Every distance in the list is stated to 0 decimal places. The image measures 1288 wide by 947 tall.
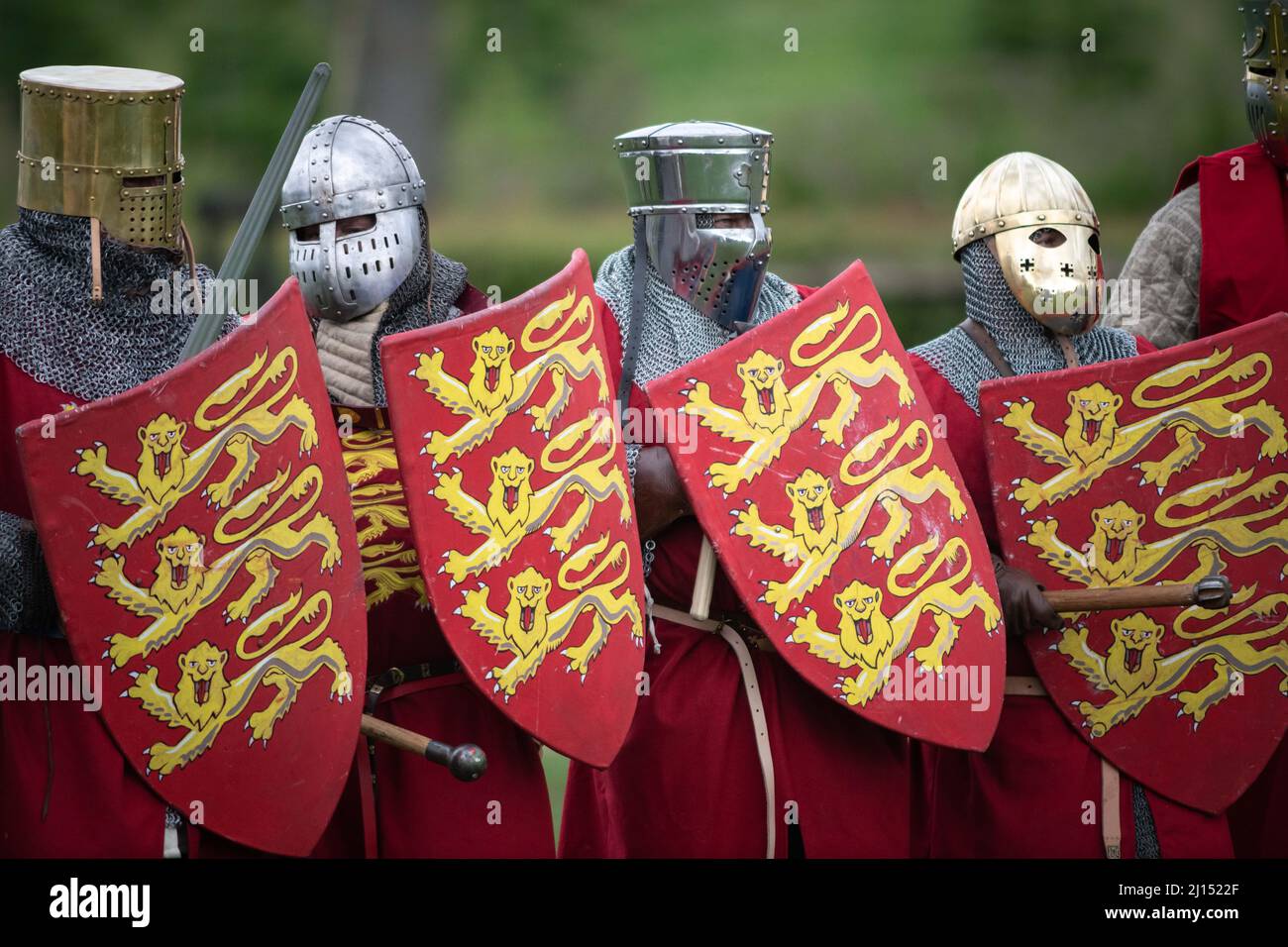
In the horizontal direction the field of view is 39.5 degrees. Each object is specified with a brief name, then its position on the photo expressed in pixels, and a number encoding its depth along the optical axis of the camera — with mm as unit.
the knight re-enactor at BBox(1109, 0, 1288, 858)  4773
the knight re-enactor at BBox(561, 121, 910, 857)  3920
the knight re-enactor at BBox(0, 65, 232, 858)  3402
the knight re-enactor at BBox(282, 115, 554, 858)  3668
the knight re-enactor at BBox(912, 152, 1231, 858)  4051
